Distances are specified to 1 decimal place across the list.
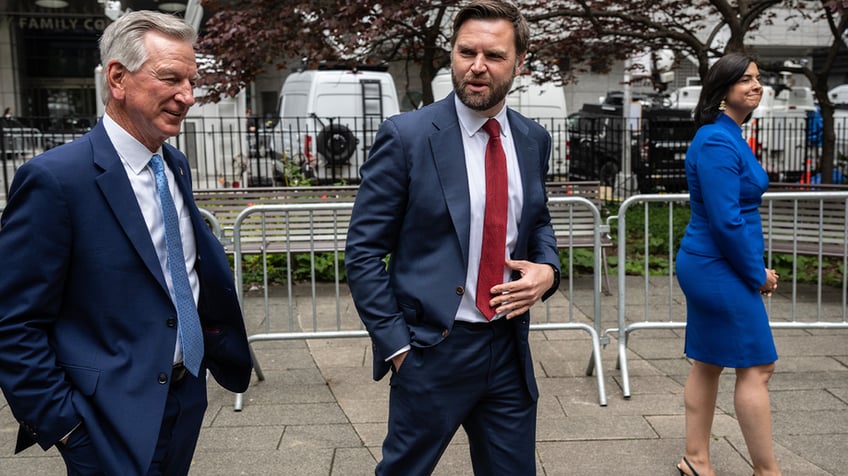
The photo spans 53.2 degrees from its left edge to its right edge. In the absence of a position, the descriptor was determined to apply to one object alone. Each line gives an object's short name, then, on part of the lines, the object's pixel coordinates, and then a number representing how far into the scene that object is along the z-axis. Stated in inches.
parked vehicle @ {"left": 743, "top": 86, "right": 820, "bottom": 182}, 609.6
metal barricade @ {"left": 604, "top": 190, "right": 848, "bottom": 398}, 220.1
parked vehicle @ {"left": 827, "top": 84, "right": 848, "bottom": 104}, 943.0
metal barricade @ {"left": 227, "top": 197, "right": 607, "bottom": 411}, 213.2
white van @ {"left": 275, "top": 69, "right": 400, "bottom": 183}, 578.6
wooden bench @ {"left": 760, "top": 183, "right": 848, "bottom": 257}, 288.7
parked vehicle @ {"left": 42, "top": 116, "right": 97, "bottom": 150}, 514.9
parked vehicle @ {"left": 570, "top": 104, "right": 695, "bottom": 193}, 603.2
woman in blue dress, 139.3
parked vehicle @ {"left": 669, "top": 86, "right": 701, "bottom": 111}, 844.0
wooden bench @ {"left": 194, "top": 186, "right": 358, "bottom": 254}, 297.9
